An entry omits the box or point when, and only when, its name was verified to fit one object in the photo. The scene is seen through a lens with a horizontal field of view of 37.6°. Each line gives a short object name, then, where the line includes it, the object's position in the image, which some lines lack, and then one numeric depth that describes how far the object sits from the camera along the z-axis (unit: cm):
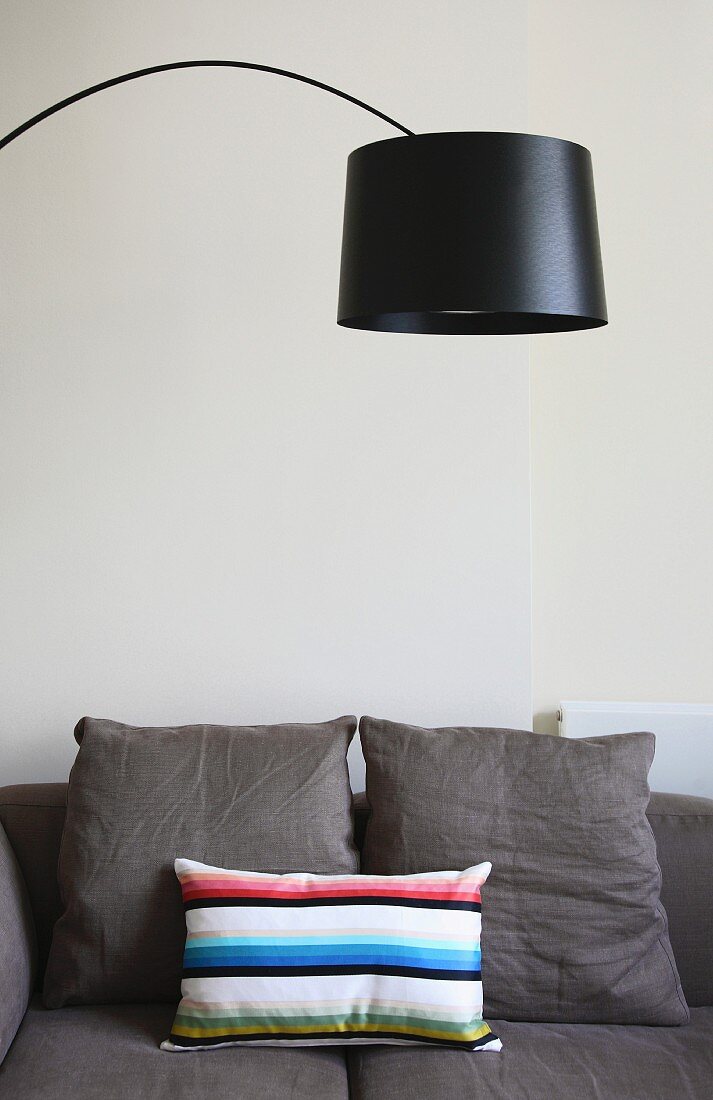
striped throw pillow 197
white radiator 272
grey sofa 186
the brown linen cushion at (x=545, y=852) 212
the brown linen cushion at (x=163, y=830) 214
